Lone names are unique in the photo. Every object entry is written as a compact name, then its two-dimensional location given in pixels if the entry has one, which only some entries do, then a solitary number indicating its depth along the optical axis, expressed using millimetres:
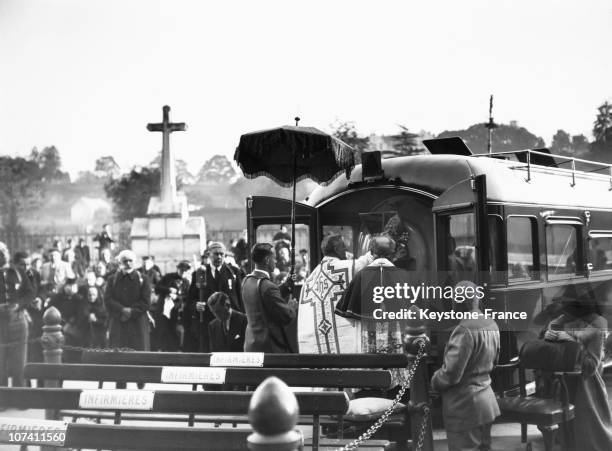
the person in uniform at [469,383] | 4594
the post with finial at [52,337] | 6246
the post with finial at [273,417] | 2221
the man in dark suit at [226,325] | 7664
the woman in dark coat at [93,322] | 8750
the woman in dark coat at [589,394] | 5074
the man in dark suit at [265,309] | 5828
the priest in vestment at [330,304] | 5832
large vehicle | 5805
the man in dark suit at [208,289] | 7945
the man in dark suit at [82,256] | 11938
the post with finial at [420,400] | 4594
